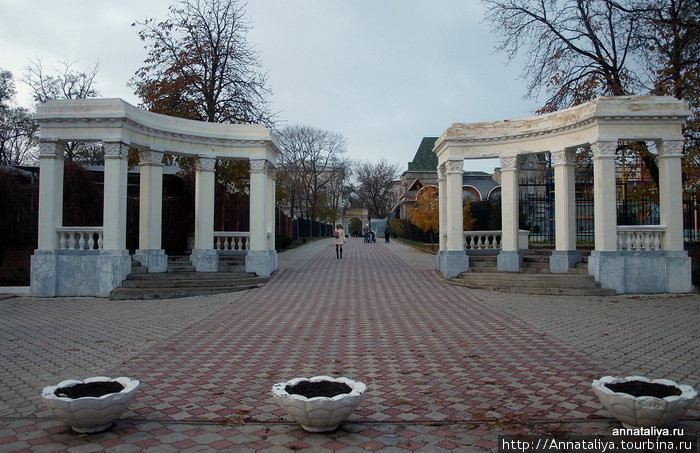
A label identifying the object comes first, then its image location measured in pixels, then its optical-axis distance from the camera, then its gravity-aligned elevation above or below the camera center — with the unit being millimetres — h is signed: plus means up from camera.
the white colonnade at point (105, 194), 14195 +1411
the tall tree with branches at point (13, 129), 31234 +7268
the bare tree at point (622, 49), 15758 +6486
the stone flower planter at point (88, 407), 4266 -1363
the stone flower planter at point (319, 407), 4270 -1362
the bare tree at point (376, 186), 73000 +8070
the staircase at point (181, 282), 14242 -1129
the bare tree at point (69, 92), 31130 +9253
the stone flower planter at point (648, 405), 4082 -1301
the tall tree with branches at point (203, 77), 21688 +7173
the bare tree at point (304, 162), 56562 +9183
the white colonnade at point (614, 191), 13797 +1489
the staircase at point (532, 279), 14000 -1037
